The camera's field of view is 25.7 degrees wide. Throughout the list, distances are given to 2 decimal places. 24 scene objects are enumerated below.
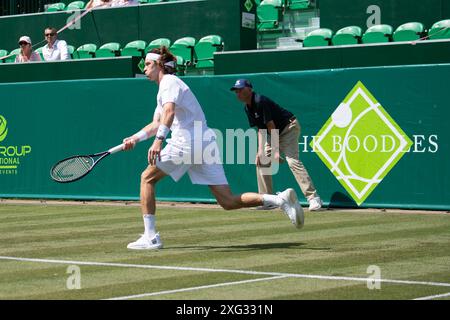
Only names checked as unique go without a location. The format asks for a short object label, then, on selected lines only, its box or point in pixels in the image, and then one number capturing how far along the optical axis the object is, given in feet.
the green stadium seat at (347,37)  58.95
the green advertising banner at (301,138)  47.21
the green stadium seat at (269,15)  68.62
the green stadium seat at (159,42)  66.72
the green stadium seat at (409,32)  57.10
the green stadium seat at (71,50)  71.97
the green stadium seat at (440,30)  54.72
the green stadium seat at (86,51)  70.53
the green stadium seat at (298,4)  68.39
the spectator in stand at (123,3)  71.65
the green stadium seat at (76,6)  77.92
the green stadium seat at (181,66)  65.19
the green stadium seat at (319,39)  60.13
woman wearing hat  67.15
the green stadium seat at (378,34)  57.72
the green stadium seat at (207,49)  64.85
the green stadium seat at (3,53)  75.76
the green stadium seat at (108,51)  69.05
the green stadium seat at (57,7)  79.25
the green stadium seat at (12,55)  73.34
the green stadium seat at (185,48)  65.98
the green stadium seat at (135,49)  67.51
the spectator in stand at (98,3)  73.90
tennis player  32.86
